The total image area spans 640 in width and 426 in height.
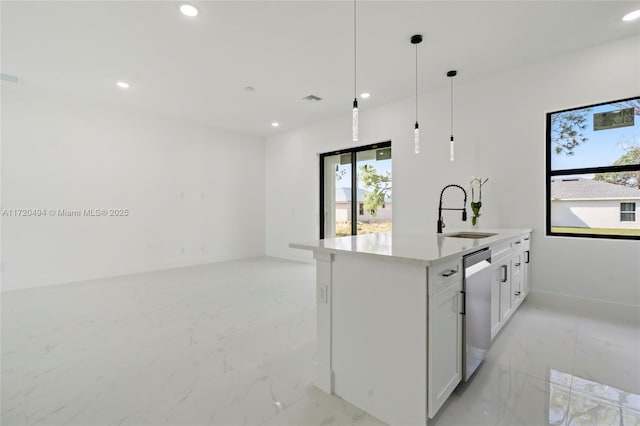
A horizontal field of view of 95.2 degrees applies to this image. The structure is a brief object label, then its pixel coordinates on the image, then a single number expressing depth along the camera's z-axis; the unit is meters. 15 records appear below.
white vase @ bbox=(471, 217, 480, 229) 3.64
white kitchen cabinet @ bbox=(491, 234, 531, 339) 2.34
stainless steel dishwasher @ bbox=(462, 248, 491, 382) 1.76
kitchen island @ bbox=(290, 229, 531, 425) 1.45
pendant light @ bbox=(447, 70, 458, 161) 3.67
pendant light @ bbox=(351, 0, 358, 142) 2.26
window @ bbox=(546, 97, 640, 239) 3.05
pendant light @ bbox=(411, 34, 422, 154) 2.92
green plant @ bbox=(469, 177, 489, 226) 3.58
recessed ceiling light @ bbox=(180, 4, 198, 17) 2.49
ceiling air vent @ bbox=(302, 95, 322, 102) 4.54
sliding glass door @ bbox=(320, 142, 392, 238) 5.14
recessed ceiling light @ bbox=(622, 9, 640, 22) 2.60
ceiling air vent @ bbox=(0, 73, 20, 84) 3.73
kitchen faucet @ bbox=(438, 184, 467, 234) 2.95
